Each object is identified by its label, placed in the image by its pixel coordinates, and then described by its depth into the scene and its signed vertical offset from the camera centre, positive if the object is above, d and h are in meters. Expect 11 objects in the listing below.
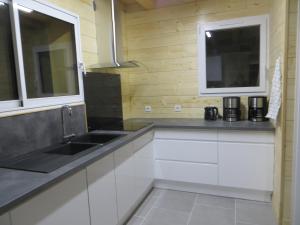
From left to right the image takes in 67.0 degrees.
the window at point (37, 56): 1.64 +0.30
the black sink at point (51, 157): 1.38 -0.45
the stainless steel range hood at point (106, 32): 2.54 +0.65
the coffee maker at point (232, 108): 2.68 -0.29
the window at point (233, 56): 2.75 +0.35
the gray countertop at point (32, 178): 1.01 -0.46
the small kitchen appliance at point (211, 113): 2.83 -0.35
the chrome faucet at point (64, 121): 2.05 -0.28
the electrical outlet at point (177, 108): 3.17 -0.31
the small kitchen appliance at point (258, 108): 2.58 -0.29
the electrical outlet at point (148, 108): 3.33 -0.31
